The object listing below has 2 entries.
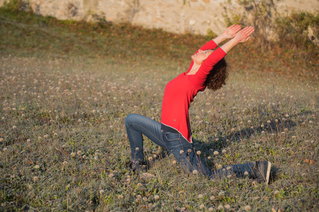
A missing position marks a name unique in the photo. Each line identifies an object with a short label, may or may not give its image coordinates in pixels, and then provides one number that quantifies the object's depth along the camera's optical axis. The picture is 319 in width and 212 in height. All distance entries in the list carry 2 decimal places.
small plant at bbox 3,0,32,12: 29.28
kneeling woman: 4.97
